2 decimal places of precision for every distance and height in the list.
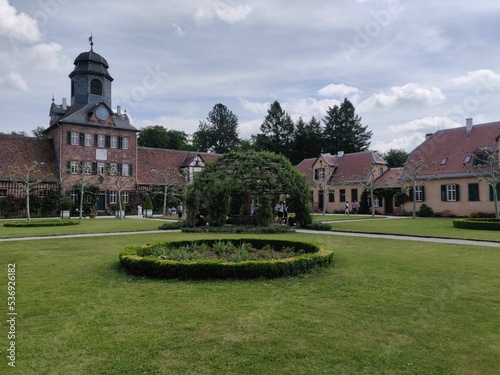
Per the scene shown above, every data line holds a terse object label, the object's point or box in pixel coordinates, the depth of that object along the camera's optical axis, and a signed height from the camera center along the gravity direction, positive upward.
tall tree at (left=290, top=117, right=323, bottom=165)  64.12 +10.30
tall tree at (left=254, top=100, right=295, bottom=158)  67.44 +12.91
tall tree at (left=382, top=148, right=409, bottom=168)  65.12 +7.49
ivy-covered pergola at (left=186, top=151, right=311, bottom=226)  21.73 +1.04
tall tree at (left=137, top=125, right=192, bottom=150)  64.44 +11.42
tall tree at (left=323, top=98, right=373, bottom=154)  64.81 +12.29
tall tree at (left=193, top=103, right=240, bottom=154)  74.31 +13.92
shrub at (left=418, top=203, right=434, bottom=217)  35.50 -0.90
